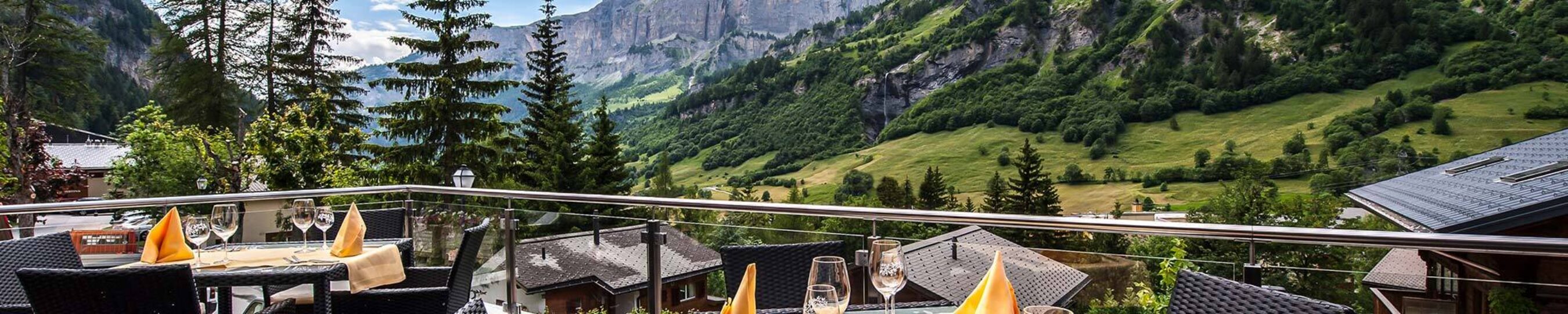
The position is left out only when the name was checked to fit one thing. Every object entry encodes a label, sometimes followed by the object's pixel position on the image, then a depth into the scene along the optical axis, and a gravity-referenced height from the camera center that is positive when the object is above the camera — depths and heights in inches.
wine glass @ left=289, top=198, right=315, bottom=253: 155.1 -10.1
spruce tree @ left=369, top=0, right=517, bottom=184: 1000.9 +57.5
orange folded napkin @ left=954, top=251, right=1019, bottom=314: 62.7 -11.0
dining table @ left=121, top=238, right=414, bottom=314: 124.3 -17.3
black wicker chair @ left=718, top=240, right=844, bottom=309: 118.2 -16.4
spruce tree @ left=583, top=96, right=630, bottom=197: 1713.8 -1.8
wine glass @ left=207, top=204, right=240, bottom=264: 142.9 -9.9
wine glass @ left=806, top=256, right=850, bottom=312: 73.5 -10.6
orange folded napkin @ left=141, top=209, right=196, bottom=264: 141.1 -13.4
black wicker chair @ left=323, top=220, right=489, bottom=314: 140.4 -23.0
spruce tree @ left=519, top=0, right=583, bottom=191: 1599.4 +69.4
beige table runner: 140.4 -17.4
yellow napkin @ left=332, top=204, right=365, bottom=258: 146.8 -13.8
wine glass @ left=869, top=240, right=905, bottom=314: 77.2 -10.8
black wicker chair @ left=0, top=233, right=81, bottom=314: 125.9 -14.6
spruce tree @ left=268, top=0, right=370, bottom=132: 1106.1 +145.1
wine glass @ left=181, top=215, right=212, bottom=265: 139.2 -11.3
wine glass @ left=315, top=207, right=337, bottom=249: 156.6 -11.0
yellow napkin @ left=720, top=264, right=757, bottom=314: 70.9 -12.2
